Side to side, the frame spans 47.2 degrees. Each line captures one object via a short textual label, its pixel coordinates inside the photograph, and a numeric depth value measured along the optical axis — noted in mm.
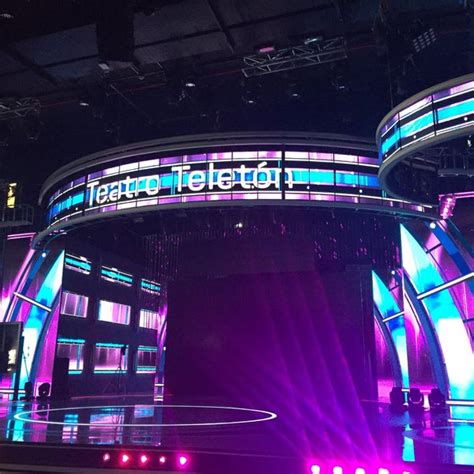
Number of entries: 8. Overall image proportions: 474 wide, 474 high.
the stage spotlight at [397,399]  13864
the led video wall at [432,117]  9836
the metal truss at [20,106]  14641
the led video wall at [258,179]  13820
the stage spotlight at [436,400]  13555
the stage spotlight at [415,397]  13664
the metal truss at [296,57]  12086
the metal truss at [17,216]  19281
